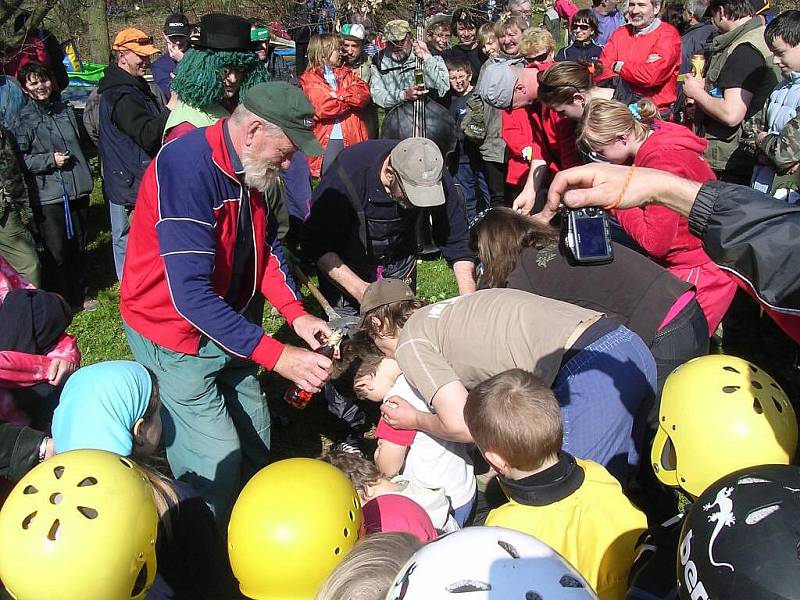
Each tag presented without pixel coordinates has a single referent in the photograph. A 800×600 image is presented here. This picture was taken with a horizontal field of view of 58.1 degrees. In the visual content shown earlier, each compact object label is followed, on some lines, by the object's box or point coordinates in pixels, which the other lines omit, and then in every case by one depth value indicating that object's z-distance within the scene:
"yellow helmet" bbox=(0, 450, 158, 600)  2.13
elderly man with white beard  3.16
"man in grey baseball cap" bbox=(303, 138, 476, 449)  4.18
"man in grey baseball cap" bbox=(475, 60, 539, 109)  5.93
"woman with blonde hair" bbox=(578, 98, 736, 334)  3.89
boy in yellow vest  2.40
